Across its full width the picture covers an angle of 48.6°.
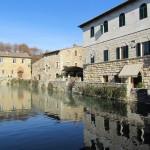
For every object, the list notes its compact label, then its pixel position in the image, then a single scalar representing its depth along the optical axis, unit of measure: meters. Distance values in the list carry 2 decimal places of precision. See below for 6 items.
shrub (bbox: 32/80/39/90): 29.70
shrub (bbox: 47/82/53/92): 26.02
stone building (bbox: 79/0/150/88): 15.02
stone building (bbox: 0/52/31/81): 44.71
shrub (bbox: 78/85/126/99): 14.55
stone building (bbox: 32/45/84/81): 31.35
